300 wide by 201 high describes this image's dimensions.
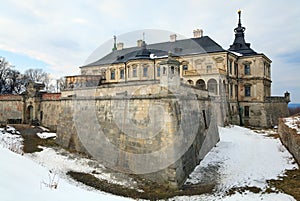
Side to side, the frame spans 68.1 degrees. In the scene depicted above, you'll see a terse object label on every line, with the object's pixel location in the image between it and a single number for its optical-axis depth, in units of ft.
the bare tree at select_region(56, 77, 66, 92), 176.98
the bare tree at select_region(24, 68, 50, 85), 163.40
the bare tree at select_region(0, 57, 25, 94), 130.52
